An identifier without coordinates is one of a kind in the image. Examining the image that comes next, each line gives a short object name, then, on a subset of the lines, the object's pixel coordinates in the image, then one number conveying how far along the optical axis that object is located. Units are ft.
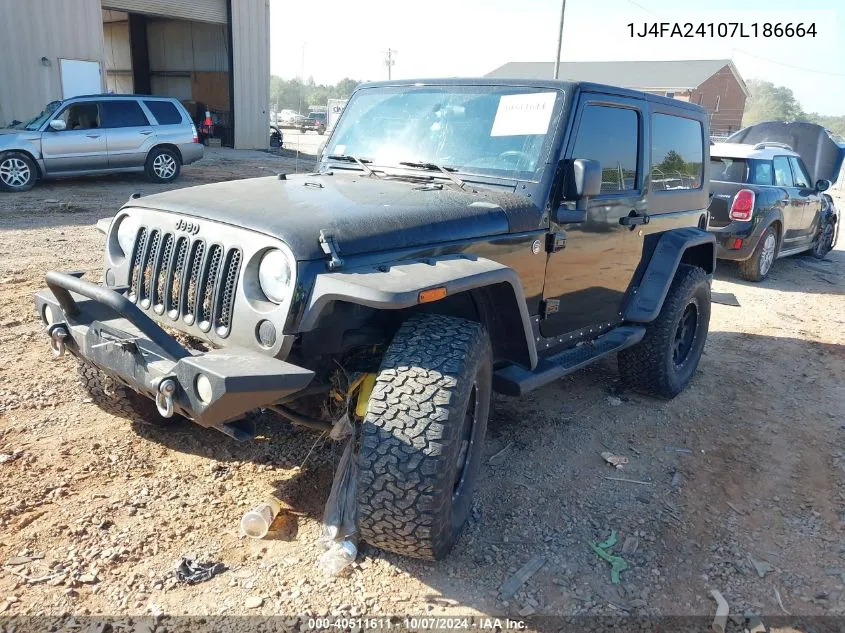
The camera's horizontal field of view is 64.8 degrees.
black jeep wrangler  8.25
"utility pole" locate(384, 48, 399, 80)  162.61
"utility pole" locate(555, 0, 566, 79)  80.84
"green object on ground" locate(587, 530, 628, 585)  9.45
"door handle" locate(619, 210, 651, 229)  13.37
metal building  53.42
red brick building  148.87
